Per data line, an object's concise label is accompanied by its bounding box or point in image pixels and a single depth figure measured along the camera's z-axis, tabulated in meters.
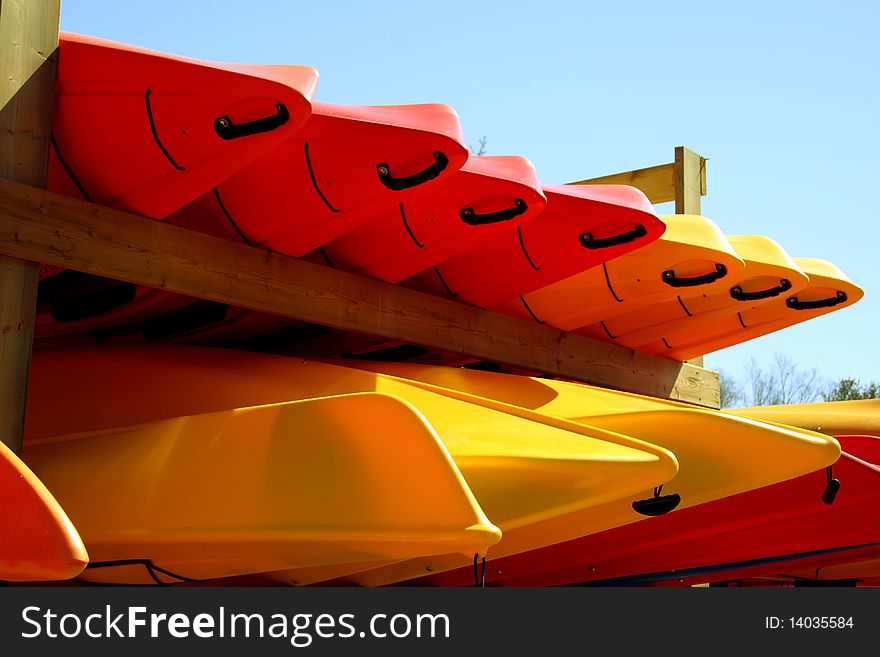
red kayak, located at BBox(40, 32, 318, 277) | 2.55
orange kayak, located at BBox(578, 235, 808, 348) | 4.22
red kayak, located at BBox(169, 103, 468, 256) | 2.87
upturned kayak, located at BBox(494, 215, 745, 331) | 3.95
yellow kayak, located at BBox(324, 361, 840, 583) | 2.79
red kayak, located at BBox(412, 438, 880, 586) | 3.41
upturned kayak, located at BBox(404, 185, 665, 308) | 3.56
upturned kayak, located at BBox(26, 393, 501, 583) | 2.22
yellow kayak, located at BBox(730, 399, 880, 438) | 4.73
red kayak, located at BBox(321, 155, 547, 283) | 3.21
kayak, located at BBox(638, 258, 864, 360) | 4.66
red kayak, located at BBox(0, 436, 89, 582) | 1.71
